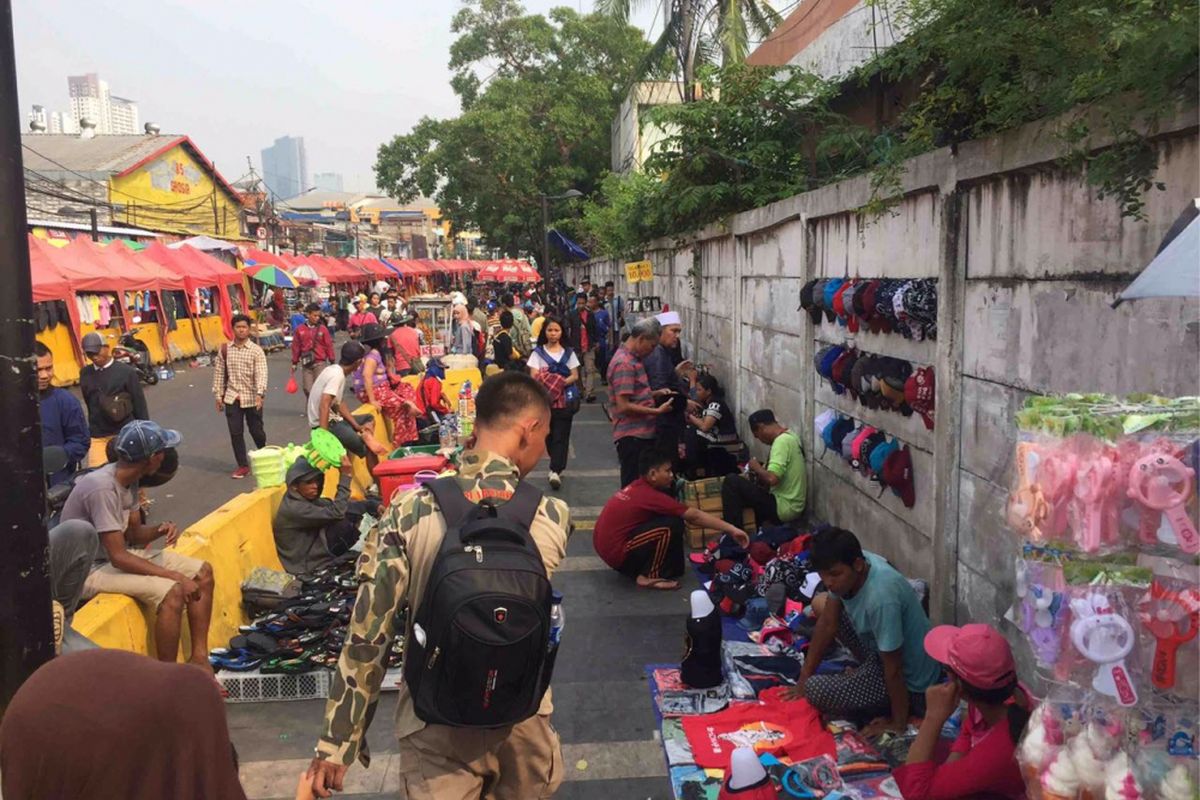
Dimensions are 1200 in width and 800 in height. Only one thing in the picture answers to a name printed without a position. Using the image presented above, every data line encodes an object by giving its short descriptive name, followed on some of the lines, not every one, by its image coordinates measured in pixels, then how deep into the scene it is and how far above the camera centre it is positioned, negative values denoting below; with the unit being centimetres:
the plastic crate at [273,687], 539 -220
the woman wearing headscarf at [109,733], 179 -83
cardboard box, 817 -181
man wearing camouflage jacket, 278 -110
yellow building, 3600 +555
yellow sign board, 1606 +50
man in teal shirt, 470 -179
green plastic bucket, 813 -139
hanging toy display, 247 -83
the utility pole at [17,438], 321 -43
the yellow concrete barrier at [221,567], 477 -163
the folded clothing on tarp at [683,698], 515 -226
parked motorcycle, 1898 -90
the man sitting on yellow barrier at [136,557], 502 -137
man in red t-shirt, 721 -177
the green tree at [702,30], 1652 +515
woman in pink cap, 370 -178
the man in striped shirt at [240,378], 1077 -80
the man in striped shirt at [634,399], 880 -94
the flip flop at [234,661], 551 -210
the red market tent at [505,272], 3341 +118
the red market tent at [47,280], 1748 +67
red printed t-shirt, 470 -228
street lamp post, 3052 +209
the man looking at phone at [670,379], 926 -92
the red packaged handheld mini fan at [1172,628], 246 -92
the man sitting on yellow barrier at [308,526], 716 -171
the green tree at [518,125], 3747 +731
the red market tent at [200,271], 2464 +114
